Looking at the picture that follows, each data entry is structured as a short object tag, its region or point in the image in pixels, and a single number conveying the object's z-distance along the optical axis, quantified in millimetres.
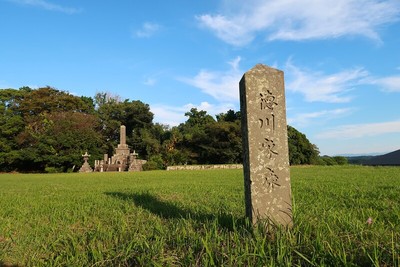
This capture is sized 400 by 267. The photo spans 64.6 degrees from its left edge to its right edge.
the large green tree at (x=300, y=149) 44562
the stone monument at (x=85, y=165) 36547
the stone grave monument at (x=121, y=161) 36969
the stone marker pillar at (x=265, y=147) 3928
